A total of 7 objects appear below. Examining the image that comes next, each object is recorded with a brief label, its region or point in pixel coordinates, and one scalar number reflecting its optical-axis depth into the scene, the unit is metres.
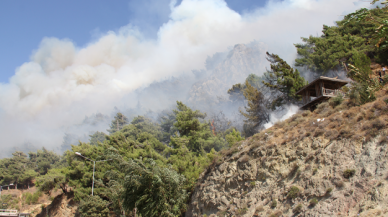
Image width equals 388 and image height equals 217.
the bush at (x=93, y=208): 25.36
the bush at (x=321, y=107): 21.64
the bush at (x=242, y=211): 16.66
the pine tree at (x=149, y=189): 14.66
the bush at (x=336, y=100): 20.93
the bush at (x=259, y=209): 15.42
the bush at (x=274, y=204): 14.97
